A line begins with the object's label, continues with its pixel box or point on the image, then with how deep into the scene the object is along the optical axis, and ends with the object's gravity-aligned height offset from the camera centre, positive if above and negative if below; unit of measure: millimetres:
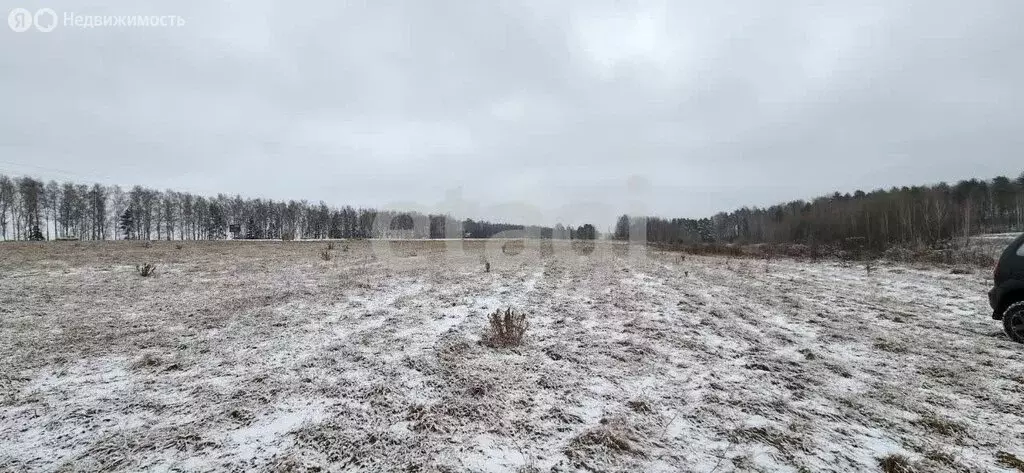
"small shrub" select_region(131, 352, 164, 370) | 5335 -1837
